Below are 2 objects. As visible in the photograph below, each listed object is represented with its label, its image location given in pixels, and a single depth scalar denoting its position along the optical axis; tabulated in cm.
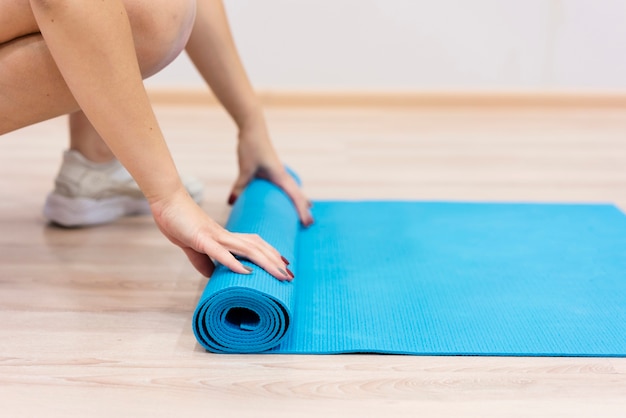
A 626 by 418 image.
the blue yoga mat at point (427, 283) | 115
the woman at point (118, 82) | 110
